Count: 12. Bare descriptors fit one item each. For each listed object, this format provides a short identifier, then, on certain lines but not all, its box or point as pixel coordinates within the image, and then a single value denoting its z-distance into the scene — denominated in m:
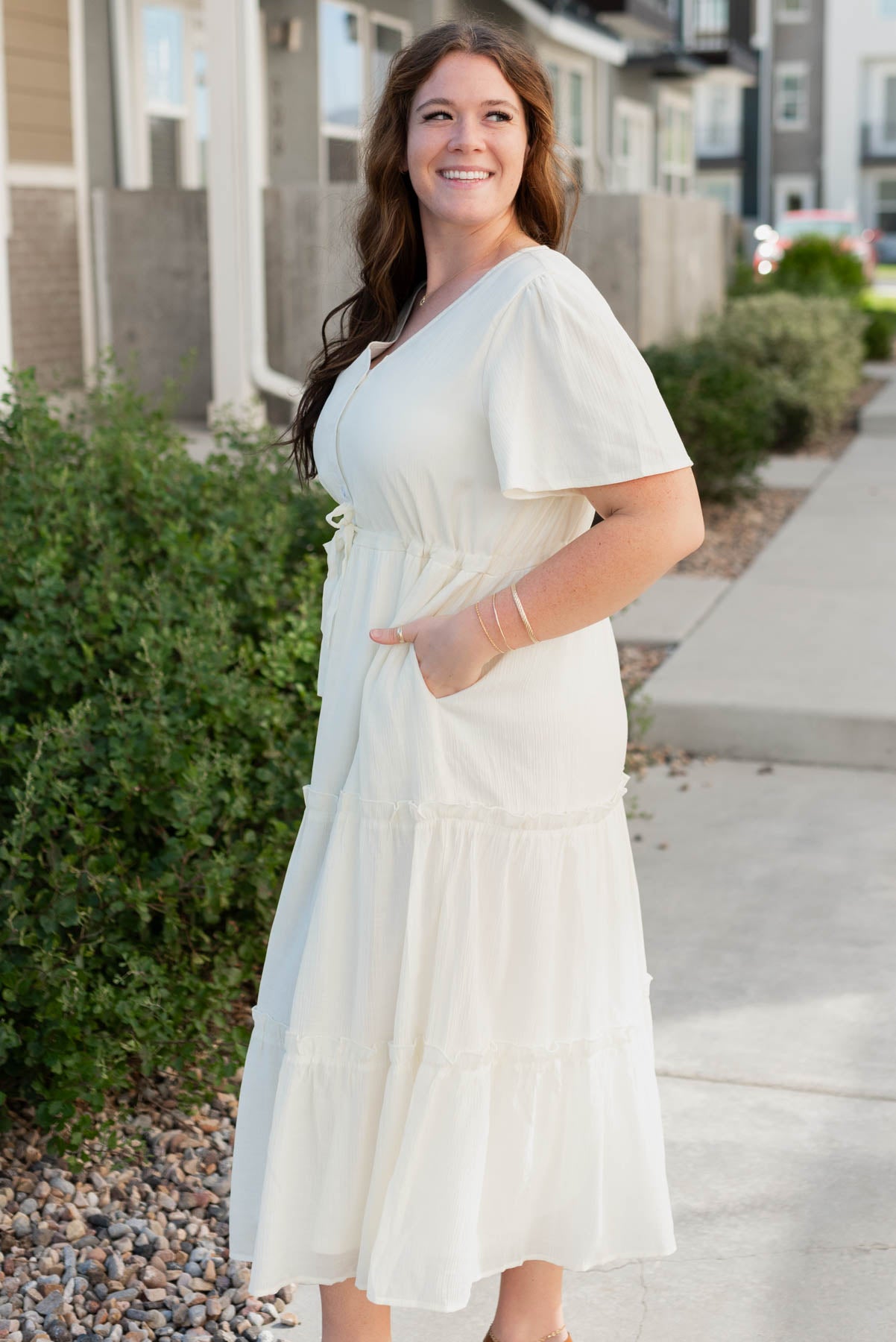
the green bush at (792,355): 12.49
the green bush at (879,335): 19.55
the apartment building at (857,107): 51.38
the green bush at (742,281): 16.81
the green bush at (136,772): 2.88
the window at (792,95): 51.97
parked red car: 35.16
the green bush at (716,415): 9.27
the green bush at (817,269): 17.72
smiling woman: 1.97
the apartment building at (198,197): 9.14
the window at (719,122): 50.56
